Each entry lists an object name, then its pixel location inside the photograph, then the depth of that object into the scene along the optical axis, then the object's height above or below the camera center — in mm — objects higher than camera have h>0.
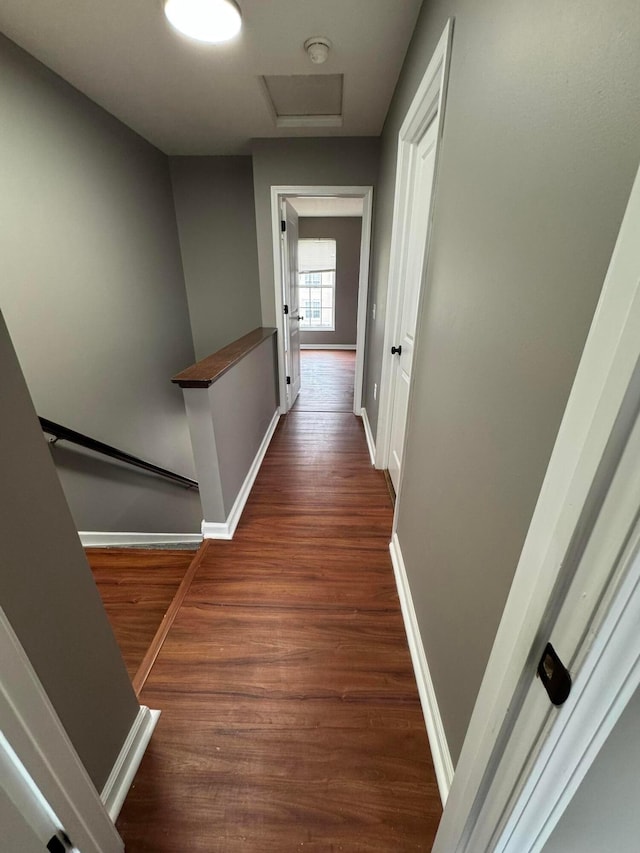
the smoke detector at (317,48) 1633 +1154
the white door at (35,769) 514 -786
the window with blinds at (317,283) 6238 +141
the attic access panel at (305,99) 2096 +1253
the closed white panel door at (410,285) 1517 +33
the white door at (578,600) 312 -331
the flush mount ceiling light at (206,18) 1318 +1058
